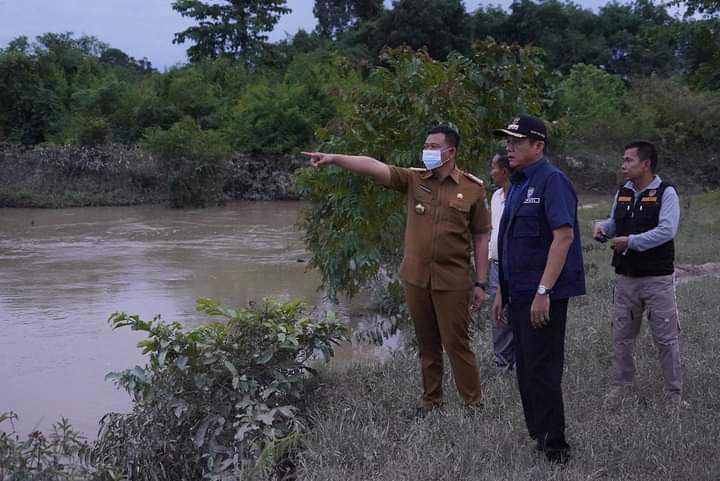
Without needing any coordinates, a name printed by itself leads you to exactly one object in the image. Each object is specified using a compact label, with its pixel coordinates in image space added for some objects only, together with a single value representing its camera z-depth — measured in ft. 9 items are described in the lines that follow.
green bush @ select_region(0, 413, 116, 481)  15.78
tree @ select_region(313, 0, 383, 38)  185.57
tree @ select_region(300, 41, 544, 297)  25.20
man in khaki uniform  15.83
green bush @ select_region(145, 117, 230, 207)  85.66
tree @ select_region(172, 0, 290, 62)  138.31
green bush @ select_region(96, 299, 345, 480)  16.44
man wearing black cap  13.32
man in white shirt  19.45
